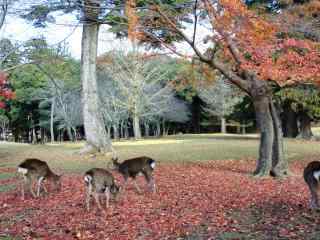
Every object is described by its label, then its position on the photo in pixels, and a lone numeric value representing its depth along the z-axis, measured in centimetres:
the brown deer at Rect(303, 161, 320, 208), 854
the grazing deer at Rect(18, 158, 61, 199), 1068
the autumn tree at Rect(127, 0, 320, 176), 1366
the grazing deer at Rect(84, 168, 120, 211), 902
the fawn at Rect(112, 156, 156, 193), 1089
